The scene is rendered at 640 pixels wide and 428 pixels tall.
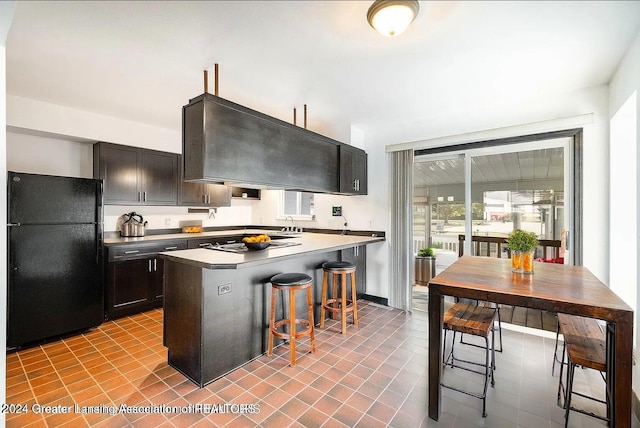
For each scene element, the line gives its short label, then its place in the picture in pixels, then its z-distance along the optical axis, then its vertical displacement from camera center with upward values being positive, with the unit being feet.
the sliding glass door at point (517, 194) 10.14 +0.78
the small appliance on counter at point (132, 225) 13.20 -0.62
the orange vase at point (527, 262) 6.95 -1.15
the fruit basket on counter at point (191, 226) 15.63 -0.75
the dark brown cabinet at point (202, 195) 14.57 +0.97
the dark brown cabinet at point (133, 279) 11.28 -2.75
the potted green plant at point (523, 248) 6.94 -0.81
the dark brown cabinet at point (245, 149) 7.61 +1.97
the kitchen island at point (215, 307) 7.20 -2.58
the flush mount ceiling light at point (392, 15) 5.17 +3.69
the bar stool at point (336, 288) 10.30 -2.86
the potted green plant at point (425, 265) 16.47 -2.97
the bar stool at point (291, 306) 8.25 -2.76
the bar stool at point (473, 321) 6.37 -2.52
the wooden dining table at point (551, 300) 4.68 -1.56
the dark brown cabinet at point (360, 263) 13.12 -2.35
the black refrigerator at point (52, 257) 8.90 -1.49
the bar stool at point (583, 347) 5.28 -2.61
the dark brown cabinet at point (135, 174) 12.03 +1.71
